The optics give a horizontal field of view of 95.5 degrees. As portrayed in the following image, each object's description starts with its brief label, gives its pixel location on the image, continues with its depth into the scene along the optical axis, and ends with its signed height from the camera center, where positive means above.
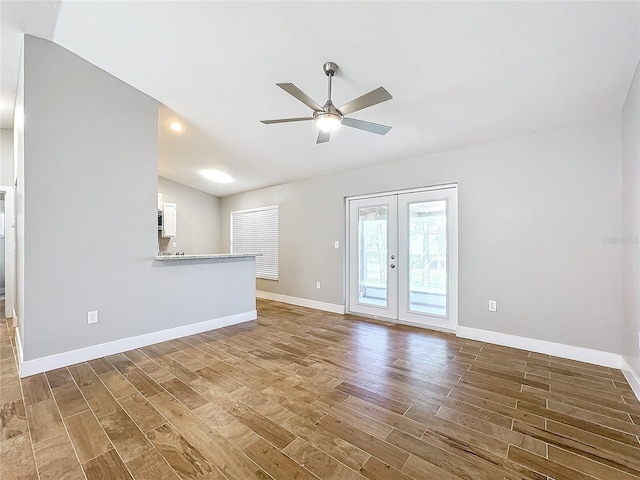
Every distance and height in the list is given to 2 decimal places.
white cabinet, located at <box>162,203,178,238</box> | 6.05 +0.44
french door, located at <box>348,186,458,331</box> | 3.92 -0.25
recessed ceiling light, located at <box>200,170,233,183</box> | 5.75 +1.32
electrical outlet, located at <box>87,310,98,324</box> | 2.99 -0.79
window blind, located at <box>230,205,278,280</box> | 6.20 +0.10
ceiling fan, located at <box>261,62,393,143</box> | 2.11 +1.04
